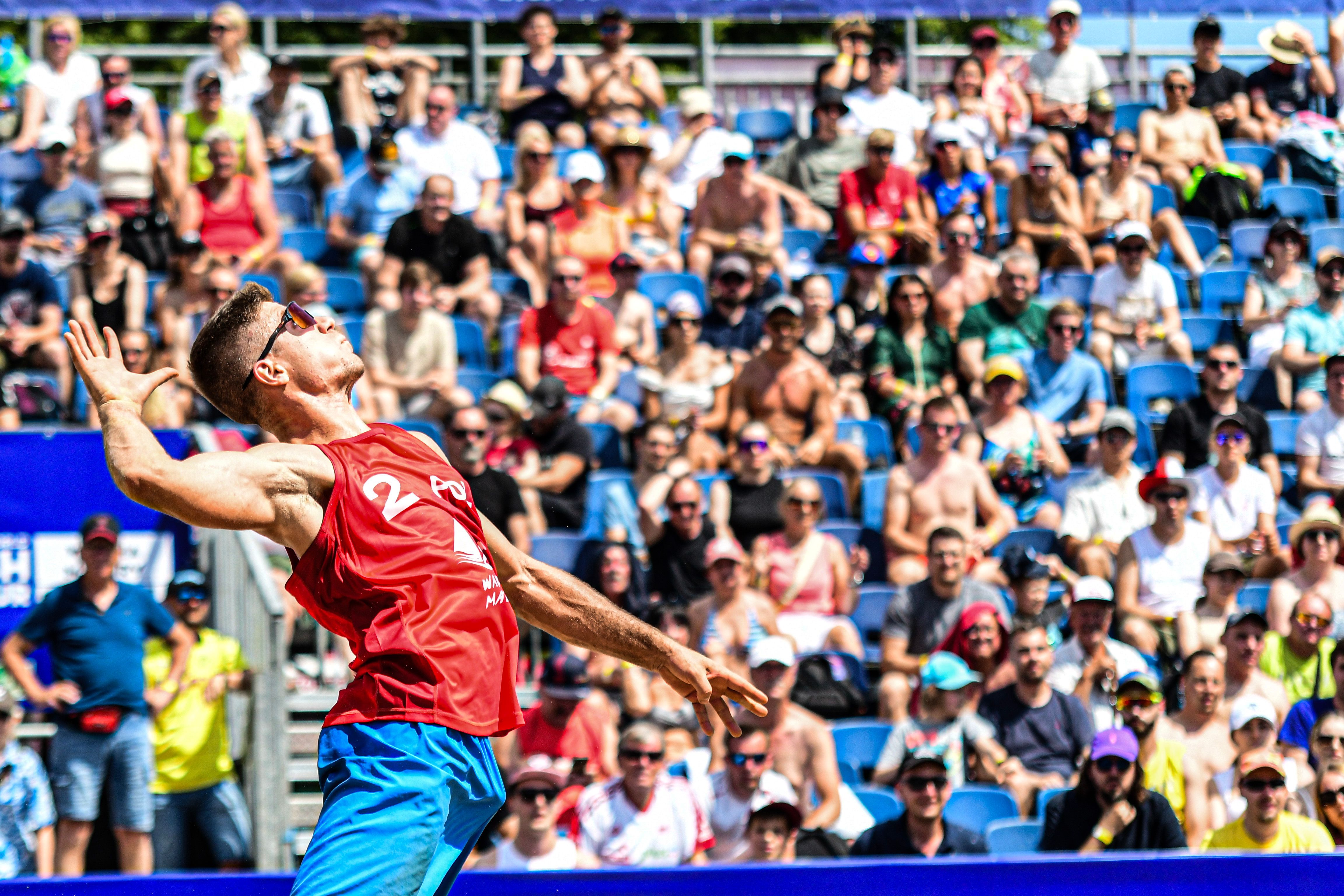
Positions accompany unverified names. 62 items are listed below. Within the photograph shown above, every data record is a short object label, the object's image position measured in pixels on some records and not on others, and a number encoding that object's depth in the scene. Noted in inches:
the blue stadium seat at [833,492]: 693.9
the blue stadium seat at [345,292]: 792.9
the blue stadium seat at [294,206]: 861.2
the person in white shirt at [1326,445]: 722.8
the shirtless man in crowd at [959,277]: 783.7
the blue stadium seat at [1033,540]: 679.7
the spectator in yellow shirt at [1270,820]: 515.5
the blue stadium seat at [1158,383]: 765.9
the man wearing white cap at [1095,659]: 603.2
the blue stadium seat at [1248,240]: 870.4
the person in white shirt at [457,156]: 839.7
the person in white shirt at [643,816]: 538.9
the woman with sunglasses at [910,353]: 748.6
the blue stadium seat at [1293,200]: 896.9
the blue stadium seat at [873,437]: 724.7
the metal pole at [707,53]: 968.9
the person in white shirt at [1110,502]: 687.7
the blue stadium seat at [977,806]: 549.6
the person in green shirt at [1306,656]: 608.4
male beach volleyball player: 253.4
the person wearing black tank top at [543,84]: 897.5
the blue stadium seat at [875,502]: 694.5
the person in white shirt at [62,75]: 888.3
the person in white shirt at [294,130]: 868.0
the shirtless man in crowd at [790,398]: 713.6
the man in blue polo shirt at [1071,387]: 743.7
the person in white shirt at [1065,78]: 928.3
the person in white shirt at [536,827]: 526.6
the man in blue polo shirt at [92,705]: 568.7
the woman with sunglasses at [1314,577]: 641.6
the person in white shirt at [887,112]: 900.6
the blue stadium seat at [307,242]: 829.2
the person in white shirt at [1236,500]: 694.5
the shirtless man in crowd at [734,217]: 817.5
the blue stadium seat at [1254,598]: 658.2
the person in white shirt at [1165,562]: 662.5
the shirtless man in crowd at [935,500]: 668.1
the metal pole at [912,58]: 980.6
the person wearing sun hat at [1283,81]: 953.5
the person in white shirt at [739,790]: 543.2
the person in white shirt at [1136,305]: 789.9
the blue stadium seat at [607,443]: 719.7
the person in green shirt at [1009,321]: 757.9
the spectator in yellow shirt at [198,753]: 581.0
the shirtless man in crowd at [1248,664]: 598.2
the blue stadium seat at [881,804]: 561.6
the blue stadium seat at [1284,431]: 749.3
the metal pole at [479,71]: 985.5
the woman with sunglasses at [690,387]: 716.0
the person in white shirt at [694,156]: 872.9
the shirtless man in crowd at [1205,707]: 573.0
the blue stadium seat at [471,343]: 770.8
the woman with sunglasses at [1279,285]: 804.0
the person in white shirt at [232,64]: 868.6
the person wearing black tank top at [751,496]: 673.0
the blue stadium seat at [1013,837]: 530.9
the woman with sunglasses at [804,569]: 642.8
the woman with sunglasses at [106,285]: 752.3
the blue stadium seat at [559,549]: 652.7
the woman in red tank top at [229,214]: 800.9
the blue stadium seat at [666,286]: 802.8
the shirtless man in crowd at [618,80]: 893.8
